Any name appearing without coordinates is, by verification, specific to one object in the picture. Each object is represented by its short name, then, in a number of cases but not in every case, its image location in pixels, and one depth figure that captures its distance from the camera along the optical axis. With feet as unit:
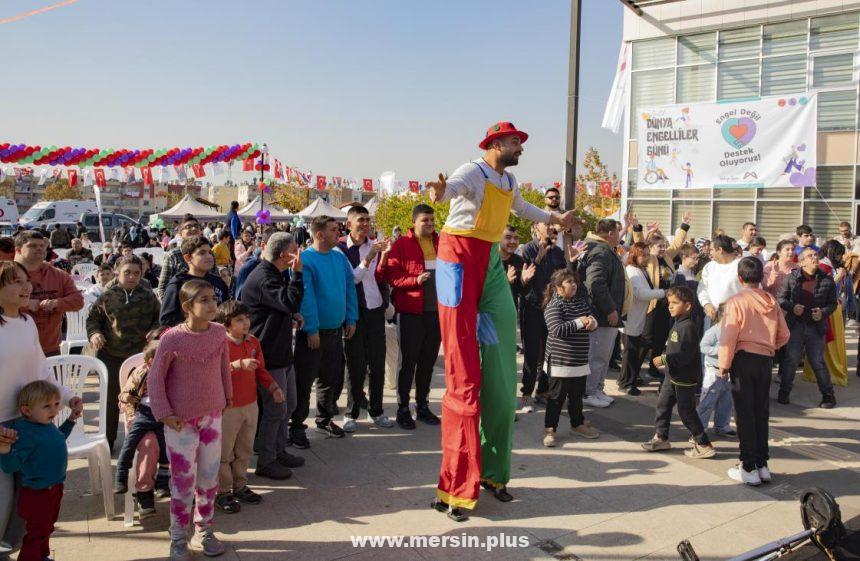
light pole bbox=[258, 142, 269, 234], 77.14
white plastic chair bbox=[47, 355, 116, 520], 12.52
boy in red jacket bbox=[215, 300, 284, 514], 13.12
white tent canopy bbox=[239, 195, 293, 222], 106.11
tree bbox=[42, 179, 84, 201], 276.82
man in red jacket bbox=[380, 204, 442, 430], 18.37
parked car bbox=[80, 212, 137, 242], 97.50
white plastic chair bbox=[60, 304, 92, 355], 23.90
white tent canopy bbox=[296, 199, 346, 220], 93.71
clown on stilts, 12.67
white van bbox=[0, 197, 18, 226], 106.73
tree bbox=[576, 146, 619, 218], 98.94
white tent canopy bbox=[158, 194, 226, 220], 101.24
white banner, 49.55
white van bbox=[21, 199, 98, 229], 105.40
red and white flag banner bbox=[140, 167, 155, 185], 85.35
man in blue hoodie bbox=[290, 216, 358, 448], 16.37
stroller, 9.70
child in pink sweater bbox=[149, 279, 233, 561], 11.05
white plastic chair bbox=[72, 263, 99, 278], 35.27
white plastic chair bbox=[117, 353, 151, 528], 12.39
